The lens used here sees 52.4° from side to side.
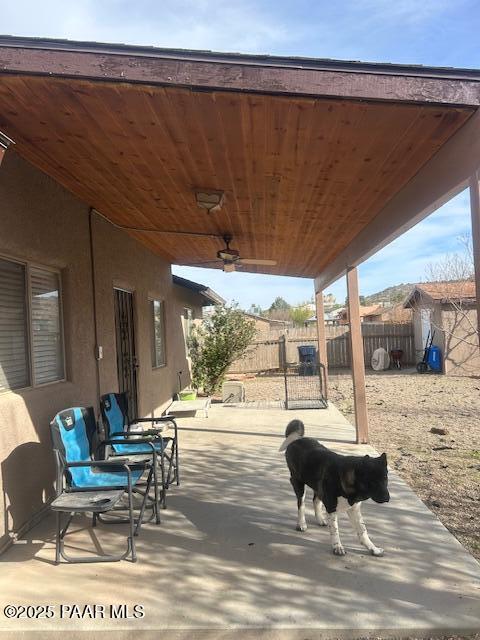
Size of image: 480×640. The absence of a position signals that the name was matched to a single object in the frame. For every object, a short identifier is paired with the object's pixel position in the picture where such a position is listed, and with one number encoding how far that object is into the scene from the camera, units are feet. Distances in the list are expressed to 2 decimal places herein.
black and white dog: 9.86
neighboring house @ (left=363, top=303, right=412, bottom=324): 97.17
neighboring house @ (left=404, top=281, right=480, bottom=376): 51.88
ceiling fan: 22.41
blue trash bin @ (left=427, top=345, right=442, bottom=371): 54.54
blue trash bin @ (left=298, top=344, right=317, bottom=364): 56.59
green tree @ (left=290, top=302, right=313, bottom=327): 180.24
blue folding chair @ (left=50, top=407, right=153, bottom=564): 10.60
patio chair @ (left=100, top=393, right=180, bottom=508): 14.37
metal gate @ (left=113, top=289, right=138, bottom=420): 22.56
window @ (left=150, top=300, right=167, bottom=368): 28.84
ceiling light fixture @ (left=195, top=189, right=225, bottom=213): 15.38
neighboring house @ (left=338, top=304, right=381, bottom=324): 125.49
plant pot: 33.40
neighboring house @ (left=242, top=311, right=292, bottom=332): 107.54
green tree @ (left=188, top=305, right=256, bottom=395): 42.24
